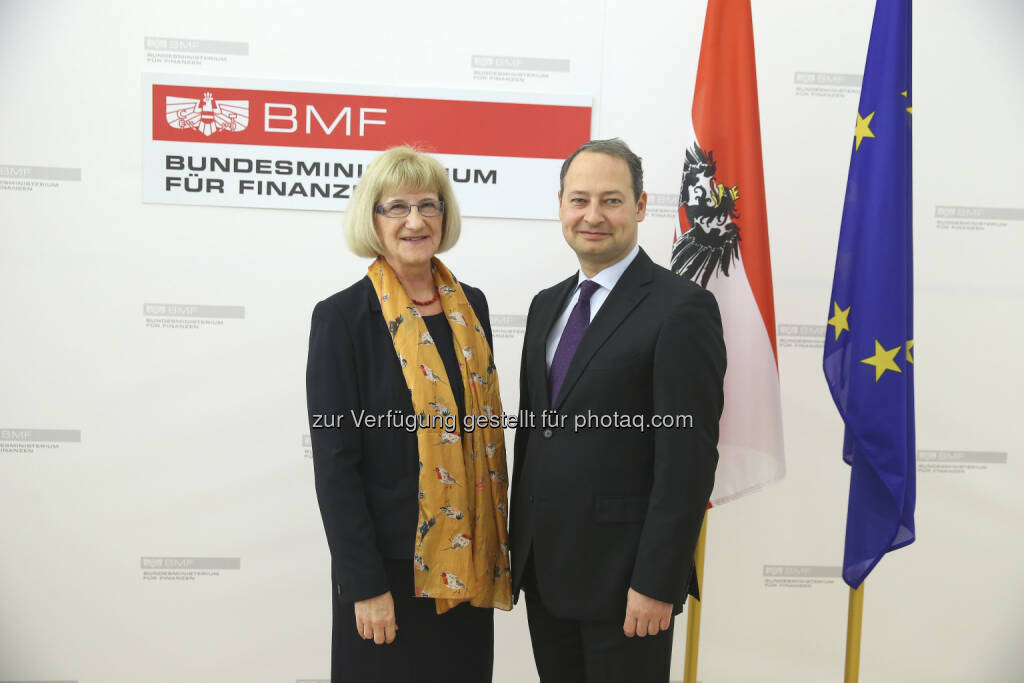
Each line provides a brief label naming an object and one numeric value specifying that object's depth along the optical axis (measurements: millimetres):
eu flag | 2023
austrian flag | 2158
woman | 1618
